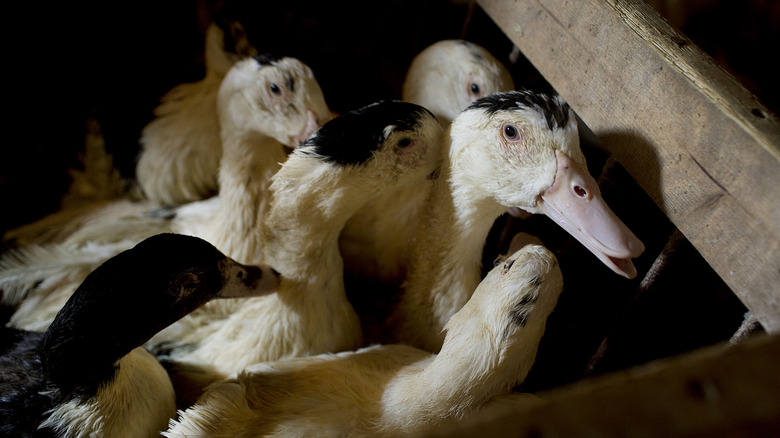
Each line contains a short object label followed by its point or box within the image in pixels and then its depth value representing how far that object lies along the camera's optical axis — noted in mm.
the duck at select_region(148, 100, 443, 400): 726
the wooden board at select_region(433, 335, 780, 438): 470
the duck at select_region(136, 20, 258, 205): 925
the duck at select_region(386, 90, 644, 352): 686
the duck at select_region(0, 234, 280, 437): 682
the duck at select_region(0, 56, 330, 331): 828
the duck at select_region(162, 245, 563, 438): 677
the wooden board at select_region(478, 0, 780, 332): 615
